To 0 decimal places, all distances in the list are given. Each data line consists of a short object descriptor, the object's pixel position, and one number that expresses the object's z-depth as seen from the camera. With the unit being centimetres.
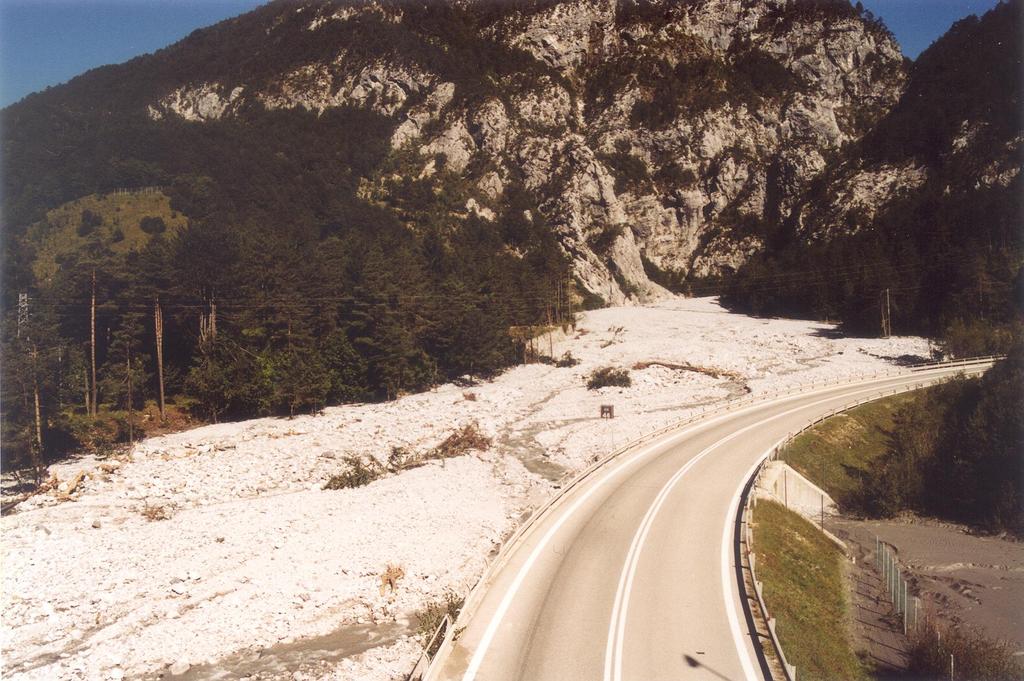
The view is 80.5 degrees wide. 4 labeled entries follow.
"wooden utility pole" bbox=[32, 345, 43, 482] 3668
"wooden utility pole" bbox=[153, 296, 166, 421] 4753
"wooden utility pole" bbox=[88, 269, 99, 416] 4395
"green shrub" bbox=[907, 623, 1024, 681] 1811
